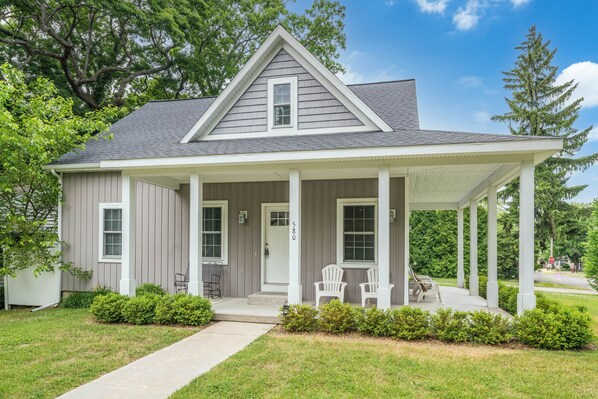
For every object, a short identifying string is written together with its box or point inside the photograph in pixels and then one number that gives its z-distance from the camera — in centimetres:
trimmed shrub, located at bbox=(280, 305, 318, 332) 616
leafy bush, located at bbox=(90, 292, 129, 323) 684
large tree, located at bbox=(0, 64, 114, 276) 793
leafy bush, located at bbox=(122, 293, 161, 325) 675
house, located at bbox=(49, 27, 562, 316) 638
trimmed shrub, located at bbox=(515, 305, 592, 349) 535
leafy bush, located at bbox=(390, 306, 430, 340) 574
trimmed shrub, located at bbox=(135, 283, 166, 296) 847
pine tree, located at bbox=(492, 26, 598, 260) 1989
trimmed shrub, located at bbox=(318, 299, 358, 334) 604
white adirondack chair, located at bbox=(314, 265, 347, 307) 757
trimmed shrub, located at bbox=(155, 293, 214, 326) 657
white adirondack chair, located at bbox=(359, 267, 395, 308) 722
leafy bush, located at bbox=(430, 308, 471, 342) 564
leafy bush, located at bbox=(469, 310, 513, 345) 553
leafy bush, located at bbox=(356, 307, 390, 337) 589
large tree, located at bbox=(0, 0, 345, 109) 1538
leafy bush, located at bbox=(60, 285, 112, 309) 865
